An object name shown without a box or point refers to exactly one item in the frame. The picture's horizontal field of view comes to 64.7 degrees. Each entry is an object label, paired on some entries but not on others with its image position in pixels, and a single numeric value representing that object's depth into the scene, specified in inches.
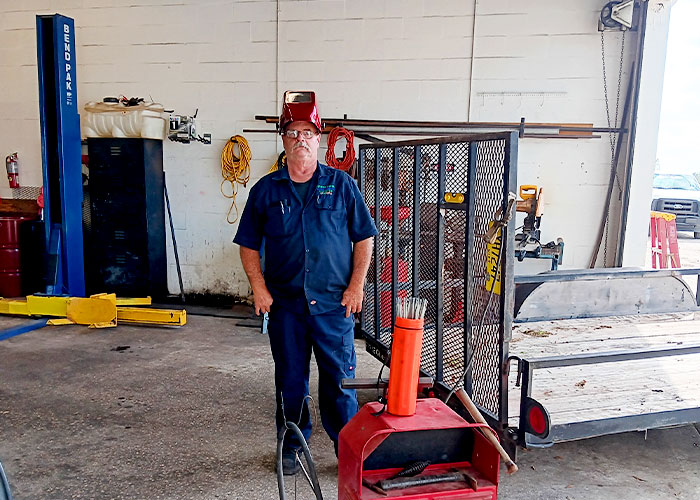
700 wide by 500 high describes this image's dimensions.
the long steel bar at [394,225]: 120.4
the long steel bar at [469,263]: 90.4
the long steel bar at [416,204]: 111.1
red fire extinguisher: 251.8
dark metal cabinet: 226.7
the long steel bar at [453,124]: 210.4
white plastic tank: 222.5
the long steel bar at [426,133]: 212.4
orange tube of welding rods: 60.2
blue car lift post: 204.1
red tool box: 57.1
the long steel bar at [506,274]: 79.4
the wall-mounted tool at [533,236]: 188.1
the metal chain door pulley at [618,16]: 198.1
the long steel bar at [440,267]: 100.2
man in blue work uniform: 95.6
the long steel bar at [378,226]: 130.0
